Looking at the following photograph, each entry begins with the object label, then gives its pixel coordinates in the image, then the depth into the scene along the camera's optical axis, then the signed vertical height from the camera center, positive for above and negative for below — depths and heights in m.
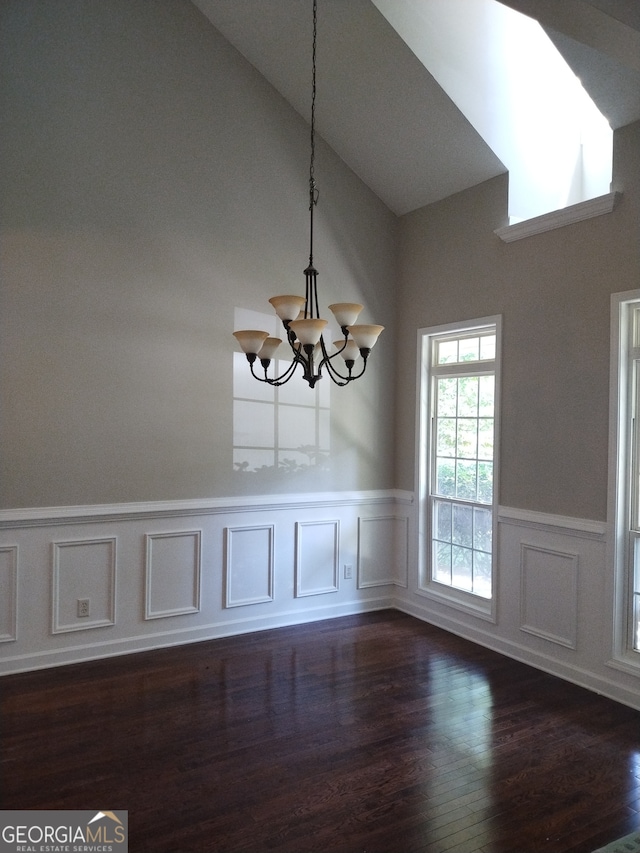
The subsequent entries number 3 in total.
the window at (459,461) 4.17 -0.22
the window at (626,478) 3.27 -0.25
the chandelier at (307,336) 2.54 +0.42
